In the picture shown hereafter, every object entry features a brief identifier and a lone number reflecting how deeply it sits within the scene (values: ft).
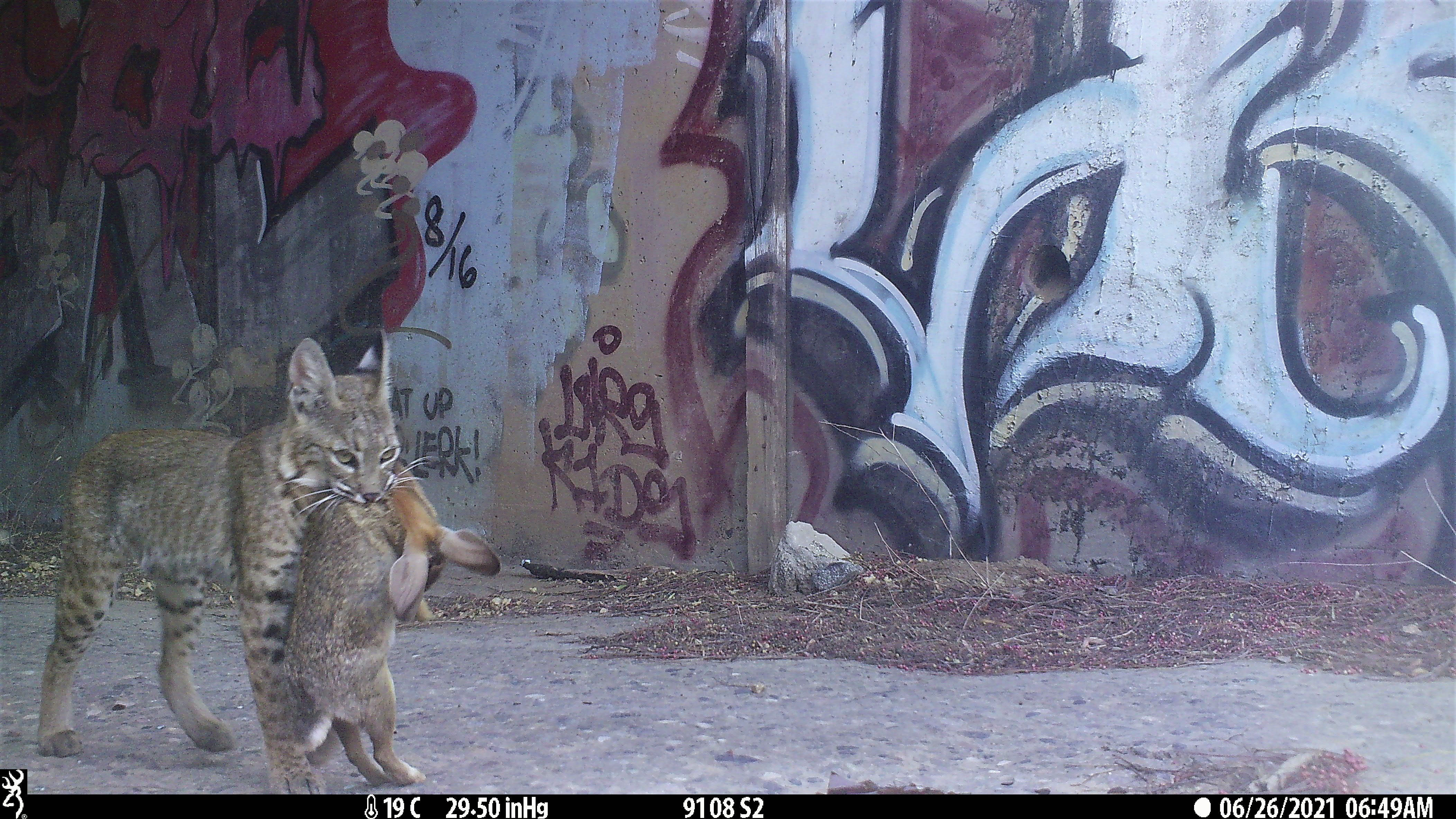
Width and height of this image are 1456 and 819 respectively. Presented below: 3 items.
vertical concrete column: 17.95
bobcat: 9.18
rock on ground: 16.66
